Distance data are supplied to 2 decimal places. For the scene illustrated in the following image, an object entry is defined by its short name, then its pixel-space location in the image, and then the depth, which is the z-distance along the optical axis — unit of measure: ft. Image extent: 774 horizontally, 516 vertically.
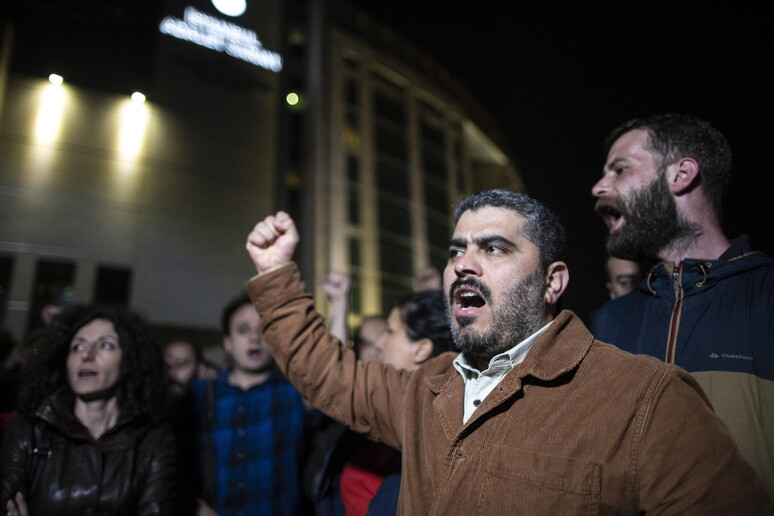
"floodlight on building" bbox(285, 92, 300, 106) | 57.62
